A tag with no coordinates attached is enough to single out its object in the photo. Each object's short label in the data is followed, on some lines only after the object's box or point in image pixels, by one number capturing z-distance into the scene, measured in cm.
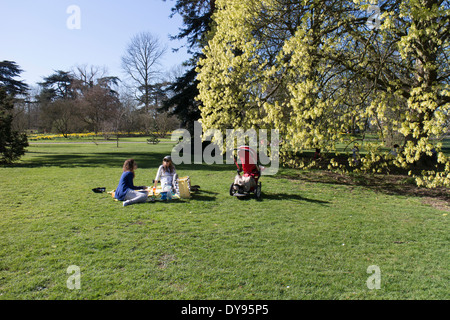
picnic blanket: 888
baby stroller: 909
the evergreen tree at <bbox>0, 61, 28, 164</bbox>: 1686
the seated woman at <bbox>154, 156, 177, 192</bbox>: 906
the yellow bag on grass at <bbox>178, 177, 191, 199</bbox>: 888
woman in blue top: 827
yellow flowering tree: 754
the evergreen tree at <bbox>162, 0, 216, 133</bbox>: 2103
